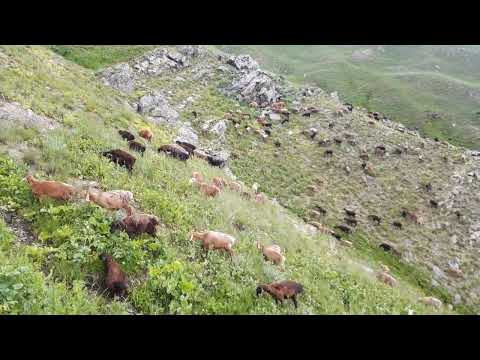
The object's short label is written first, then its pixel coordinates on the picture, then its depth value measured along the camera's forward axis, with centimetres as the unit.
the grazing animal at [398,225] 2514
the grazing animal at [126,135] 1488
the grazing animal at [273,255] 906
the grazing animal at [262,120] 3566
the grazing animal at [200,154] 2023
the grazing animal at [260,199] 1564
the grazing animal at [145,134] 1742
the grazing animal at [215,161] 2136
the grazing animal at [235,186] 1543
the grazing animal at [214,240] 809
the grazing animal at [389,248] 2278
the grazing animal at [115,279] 577
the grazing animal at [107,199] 801
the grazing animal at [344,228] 2342
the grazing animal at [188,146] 1978
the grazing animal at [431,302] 1266
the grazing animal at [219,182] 1426
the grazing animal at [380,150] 3373
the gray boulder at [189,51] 4432
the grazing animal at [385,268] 1908
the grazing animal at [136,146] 1356
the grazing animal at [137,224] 735
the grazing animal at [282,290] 682
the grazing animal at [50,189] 767
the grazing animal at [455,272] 2197
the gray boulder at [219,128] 3130
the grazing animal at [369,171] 3064
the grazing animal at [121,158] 1105
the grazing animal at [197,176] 1345
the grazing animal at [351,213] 2530
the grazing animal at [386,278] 1441
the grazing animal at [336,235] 2180
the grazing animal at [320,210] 2465
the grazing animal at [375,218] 2548
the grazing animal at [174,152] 1584
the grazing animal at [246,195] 1498
